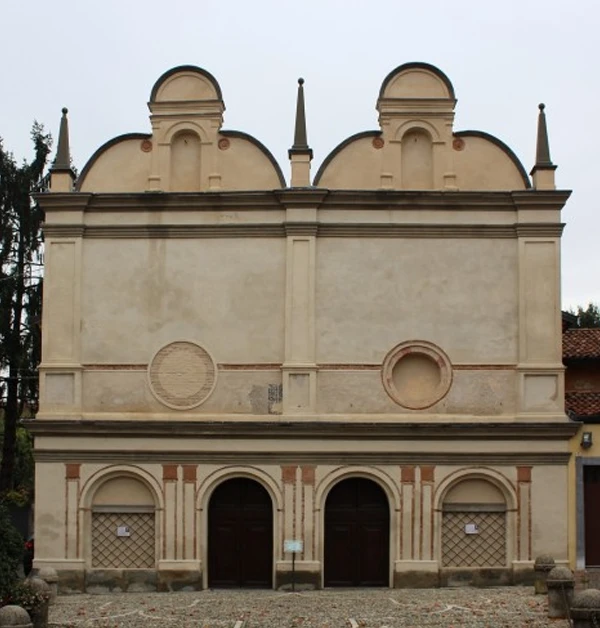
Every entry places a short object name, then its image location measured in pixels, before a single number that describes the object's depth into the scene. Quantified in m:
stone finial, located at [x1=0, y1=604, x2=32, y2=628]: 17.48
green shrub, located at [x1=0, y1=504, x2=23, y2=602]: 20.25
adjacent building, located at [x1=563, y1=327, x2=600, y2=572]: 26.73
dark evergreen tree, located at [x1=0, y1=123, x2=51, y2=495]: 36.69
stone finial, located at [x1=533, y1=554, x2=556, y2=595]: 24.97
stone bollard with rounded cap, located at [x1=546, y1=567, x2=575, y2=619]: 21.45
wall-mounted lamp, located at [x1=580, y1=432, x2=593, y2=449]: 26.88
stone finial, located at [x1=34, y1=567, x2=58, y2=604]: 23.84
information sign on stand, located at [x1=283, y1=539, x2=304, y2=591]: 26.36
